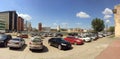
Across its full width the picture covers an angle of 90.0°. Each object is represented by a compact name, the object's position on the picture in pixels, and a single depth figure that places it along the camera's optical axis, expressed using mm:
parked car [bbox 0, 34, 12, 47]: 7666
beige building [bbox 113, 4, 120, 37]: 17818
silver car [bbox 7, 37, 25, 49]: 7007
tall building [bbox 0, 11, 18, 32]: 48321
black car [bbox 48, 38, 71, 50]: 7746
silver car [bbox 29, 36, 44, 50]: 6807
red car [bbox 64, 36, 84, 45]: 9863
